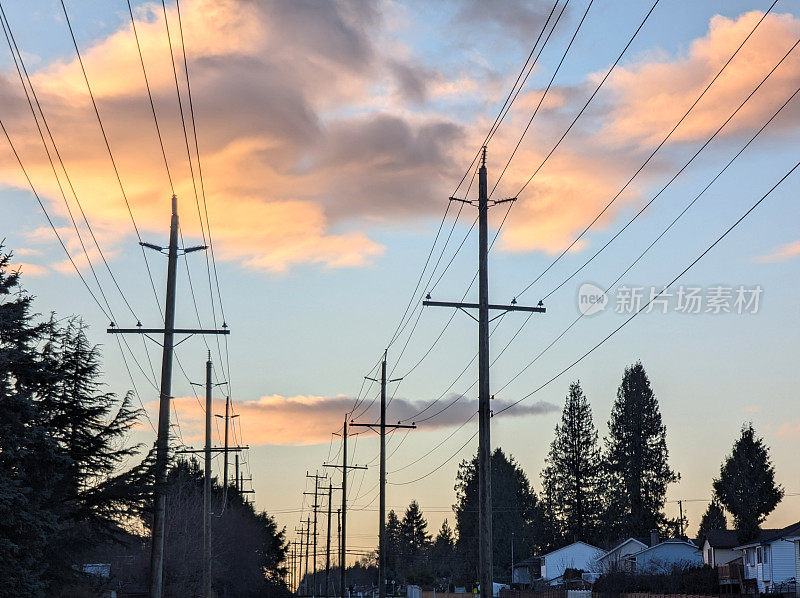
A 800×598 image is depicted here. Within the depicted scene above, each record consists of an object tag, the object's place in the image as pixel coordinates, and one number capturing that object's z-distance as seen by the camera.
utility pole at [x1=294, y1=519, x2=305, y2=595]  175.18
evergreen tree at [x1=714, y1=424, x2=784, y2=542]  101.12
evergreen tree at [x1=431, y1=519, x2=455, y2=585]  175.88
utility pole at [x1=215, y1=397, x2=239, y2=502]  83.44
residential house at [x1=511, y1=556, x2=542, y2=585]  115.38
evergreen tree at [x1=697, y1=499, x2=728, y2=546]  129.25
